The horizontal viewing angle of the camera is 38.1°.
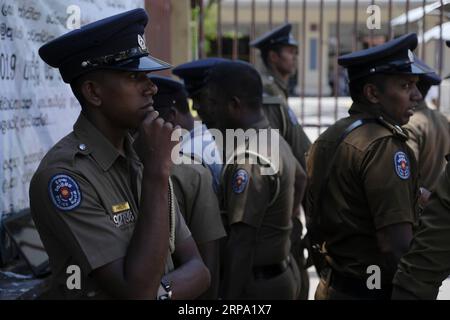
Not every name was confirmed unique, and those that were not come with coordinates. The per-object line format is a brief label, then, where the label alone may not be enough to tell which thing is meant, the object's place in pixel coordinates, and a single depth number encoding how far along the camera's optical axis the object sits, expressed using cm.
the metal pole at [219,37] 701
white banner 307
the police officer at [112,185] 194
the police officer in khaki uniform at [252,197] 328
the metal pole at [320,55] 728
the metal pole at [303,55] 704
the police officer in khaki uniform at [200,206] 280
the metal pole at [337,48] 691
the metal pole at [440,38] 645
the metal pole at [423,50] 712
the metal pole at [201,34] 693
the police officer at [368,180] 282
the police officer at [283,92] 474
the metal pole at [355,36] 679
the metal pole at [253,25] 656
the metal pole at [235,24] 699
